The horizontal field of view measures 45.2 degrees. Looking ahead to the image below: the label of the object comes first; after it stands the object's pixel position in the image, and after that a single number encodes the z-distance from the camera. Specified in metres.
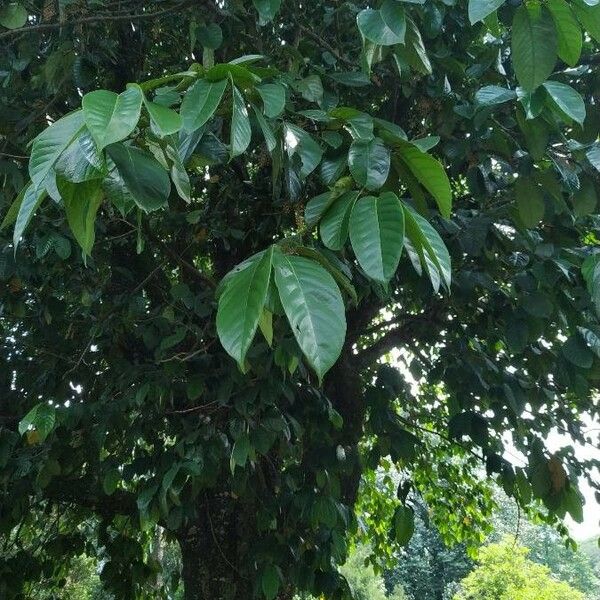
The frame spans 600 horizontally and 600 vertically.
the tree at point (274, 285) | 1.39
